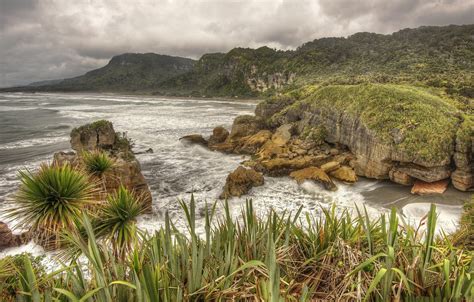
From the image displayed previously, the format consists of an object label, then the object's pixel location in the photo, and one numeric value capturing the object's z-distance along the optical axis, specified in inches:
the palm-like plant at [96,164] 313.7
